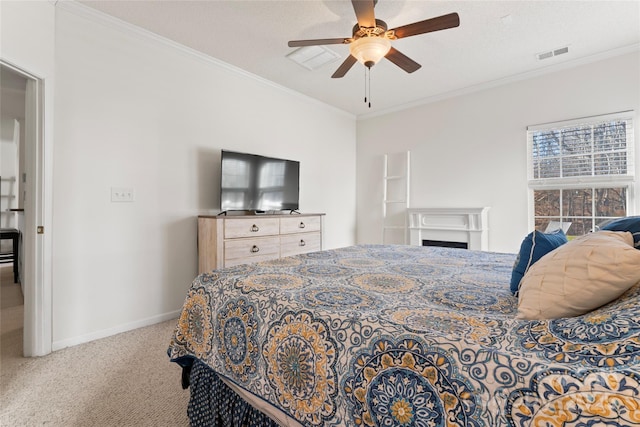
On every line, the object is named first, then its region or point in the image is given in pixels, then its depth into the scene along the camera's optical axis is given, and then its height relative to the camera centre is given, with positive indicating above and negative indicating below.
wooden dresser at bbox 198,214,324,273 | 2.78 -0.26
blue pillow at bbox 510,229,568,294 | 1.15 -0.15
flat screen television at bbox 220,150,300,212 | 3.10 +0.37
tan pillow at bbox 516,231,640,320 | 0.76 -0.18
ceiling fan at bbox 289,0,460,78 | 1.88 +1.28
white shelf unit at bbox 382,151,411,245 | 4.59 +0.27
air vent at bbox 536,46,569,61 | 2.98 +1.70
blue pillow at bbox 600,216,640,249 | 0.97 -0.04
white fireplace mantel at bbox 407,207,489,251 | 3.77 -0.16
